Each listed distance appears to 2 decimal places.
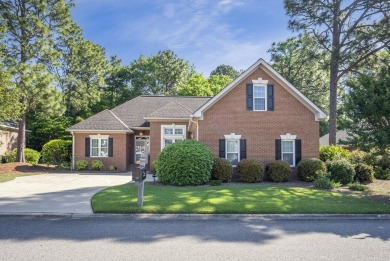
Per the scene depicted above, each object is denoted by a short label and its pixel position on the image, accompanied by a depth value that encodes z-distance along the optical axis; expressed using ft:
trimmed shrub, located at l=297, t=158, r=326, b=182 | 57.31
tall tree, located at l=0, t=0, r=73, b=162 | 80.38
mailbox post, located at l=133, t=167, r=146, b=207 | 33.53
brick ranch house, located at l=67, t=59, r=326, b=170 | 61.67
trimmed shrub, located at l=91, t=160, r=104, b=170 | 78.95
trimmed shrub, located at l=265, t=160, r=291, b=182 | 57.62
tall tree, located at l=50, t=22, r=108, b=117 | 137.18
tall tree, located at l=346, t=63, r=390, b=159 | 39.58
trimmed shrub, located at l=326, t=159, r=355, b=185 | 54.85
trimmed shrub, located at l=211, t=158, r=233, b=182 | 56.24
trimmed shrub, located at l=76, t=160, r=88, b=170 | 79.15
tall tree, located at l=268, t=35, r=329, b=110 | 127.82
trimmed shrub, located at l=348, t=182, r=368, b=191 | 49.38
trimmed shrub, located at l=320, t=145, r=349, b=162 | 69.79
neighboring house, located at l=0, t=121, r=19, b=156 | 101.38
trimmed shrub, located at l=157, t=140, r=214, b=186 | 51.85
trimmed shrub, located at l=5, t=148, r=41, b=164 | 94.94
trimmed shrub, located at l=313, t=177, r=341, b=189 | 50.39
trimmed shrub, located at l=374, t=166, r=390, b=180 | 63.74
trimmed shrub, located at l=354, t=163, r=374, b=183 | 58.65
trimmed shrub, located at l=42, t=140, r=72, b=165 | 86.89
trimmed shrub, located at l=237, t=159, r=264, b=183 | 56.70
